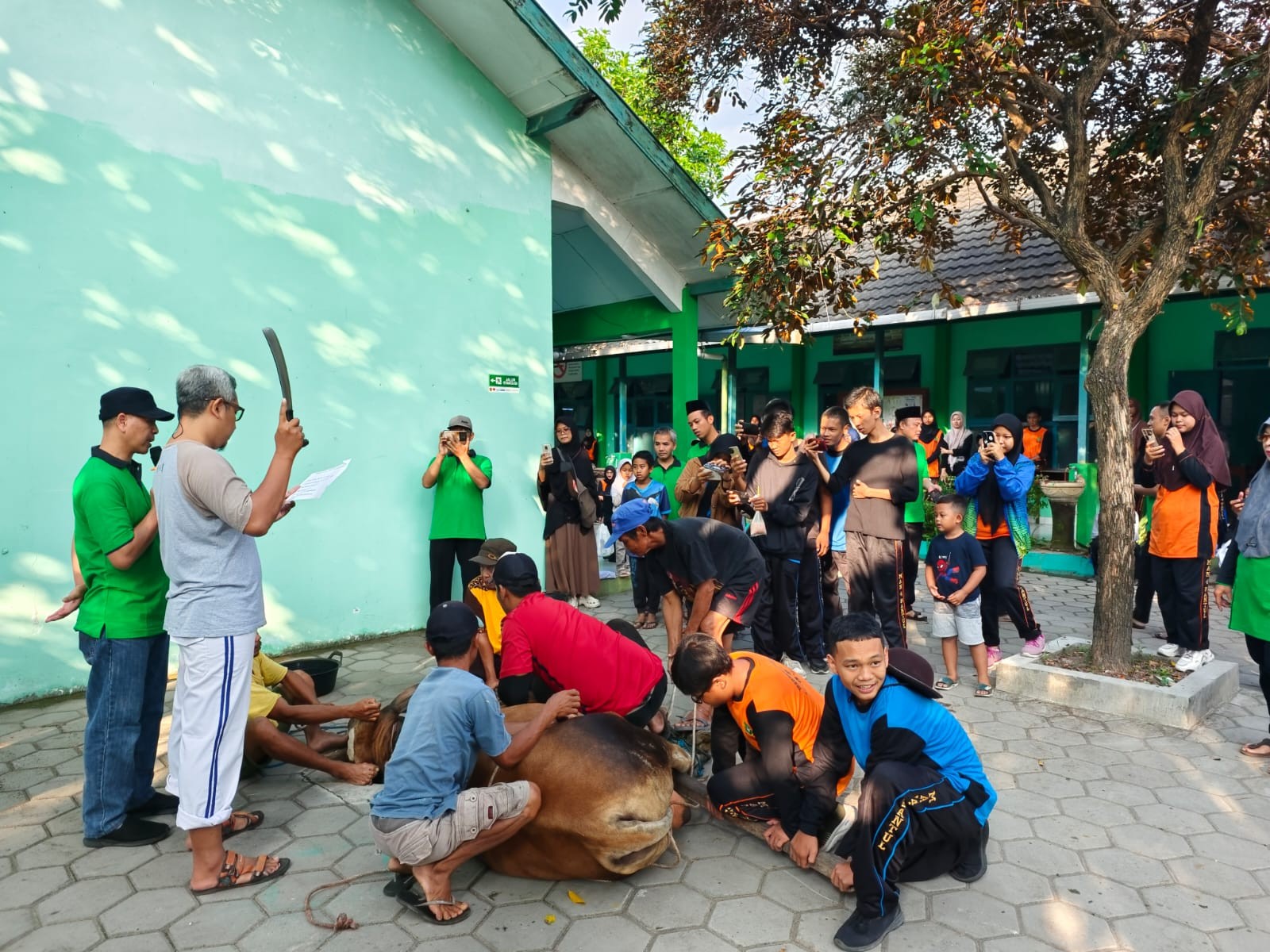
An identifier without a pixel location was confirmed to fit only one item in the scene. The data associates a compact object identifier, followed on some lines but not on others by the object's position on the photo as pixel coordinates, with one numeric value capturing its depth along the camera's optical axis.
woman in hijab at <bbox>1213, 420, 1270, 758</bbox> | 4.12
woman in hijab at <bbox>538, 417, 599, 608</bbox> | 7.33
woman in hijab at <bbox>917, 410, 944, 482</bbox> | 9.84
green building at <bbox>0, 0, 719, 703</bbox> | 5.02
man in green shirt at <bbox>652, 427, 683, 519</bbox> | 7.04
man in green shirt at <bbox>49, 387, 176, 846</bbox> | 3.21
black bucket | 5.02
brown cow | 2.93
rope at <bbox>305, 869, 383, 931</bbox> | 2.77
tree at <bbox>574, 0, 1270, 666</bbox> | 4.88
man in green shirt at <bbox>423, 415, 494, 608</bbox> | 6.54
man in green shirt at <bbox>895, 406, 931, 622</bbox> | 6.73
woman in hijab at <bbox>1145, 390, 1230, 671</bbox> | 5.28
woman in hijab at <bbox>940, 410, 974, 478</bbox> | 9.59
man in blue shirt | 2.76
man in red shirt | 3.56
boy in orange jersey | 3.08
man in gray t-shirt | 2.86
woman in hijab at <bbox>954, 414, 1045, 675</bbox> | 5.45
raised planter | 4.57
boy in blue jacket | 2.72
